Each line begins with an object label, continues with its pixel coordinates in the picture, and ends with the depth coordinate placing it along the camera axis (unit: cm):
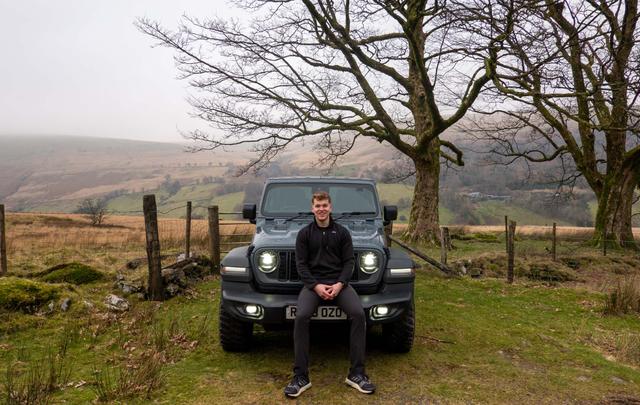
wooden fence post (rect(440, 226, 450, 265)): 1018
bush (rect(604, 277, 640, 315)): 685
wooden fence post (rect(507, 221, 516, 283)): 923
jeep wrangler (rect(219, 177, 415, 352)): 425
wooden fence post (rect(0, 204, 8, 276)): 877
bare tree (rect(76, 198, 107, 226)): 3209
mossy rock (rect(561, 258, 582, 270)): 1213
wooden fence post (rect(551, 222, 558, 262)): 1272
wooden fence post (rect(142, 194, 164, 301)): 716
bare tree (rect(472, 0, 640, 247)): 1147
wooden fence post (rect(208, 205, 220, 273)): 982
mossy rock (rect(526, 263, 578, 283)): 1023
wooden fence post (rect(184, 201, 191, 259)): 1058
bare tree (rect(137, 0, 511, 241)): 1497
